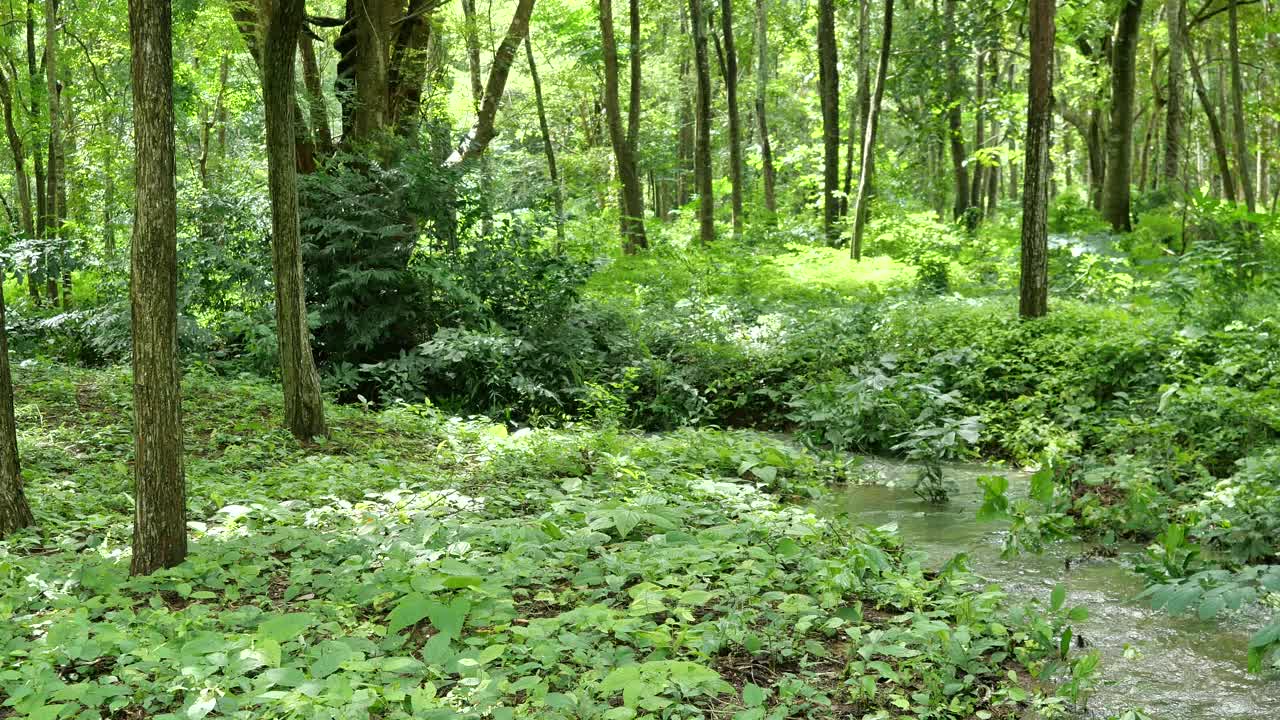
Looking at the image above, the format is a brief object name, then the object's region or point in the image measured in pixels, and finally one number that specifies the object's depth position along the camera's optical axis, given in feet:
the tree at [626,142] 63.05
